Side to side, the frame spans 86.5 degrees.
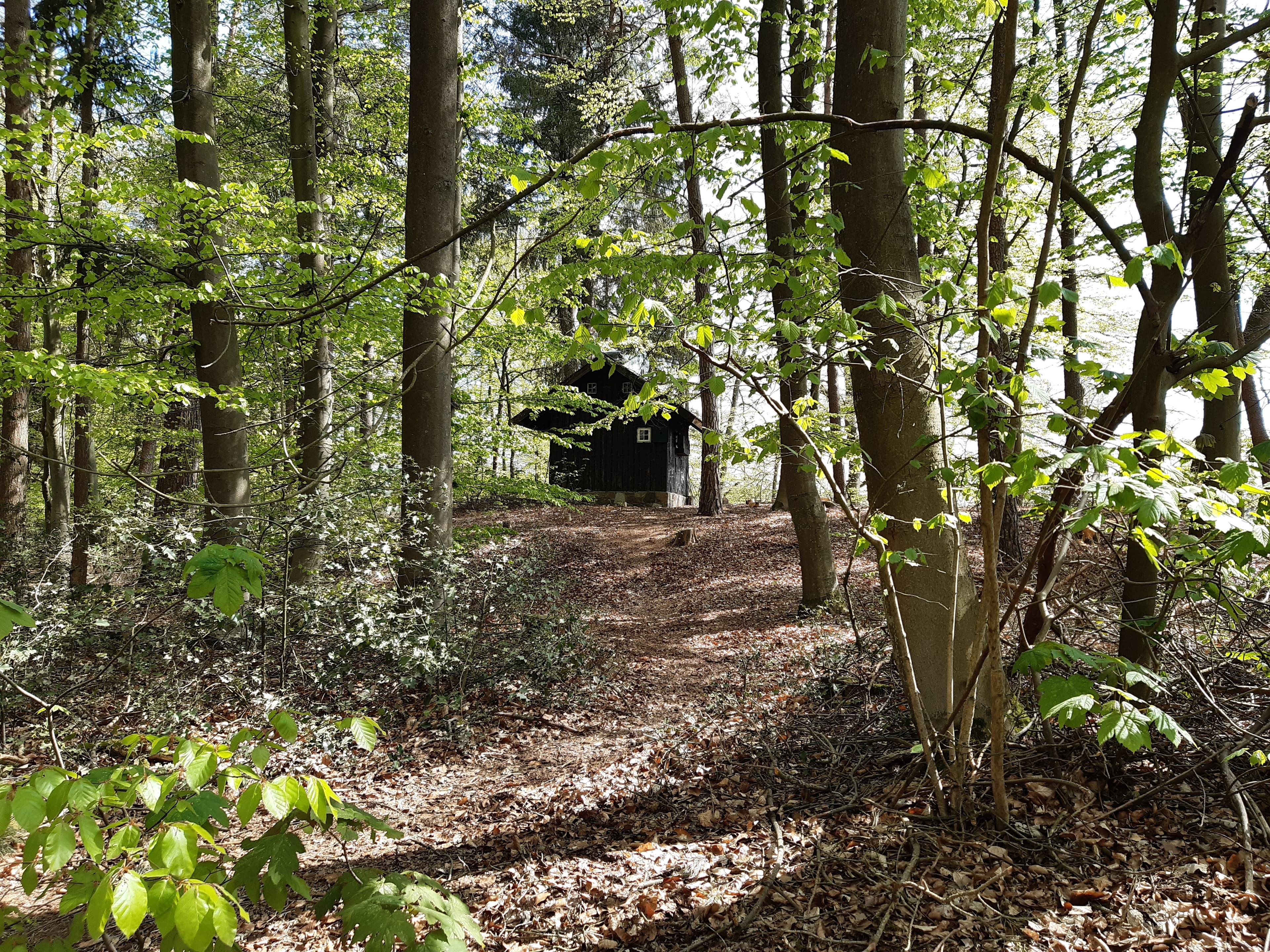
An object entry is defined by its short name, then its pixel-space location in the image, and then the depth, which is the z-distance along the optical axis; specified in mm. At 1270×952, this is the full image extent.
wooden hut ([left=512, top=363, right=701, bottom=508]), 22406
